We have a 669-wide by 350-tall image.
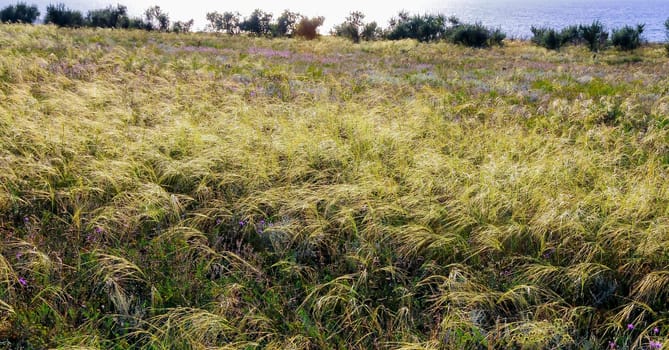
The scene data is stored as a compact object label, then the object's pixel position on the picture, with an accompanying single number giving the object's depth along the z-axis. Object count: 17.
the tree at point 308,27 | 38.75
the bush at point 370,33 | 39.34
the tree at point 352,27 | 38.72
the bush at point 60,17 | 34.44
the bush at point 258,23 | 42.19
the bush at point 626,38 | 30.08
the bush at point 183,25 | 37.97
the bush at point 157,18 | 39.03
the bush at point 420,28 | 37.50
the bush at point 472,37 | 32.03
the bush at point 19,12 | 38.50
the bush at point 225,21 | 43.22
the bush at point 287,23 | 40.91
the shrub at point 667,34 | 27.53
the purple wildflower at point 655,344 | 2.64
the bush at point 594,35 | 30.84
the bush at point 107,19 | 36.25
